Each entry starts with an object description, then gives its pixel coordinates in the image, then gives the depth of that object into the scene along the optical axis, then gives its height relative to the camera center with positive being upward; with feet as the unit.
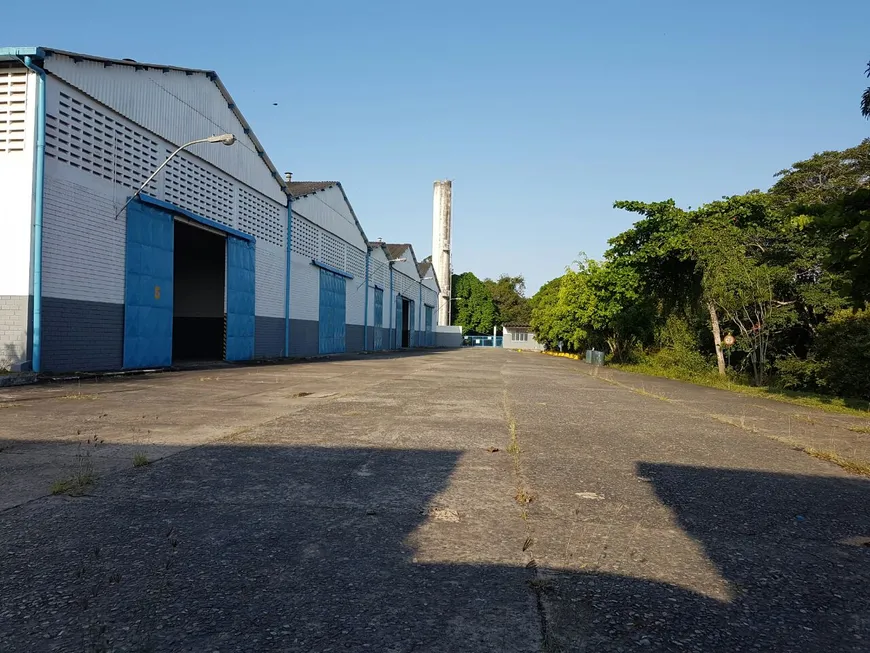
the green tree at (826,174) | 101.58 +29.85
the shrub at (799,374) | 56.31 -3.79
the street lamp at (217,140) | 50.06 +15.58
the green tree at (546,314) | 178.97 +5.27
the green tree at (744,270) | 59.16 +6.53
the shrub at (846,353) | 50.95 -1.49
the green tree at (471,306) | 300.61 +11.11
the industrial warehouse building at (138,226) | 40.01 +9.12
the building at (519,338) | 282.09 -4.48
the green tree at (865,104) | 46.70 +18.55
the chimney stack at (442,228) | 235.61 +39.92
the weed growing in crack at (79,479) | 12.55 -3.63
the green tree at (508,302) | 341.41 +15.88
